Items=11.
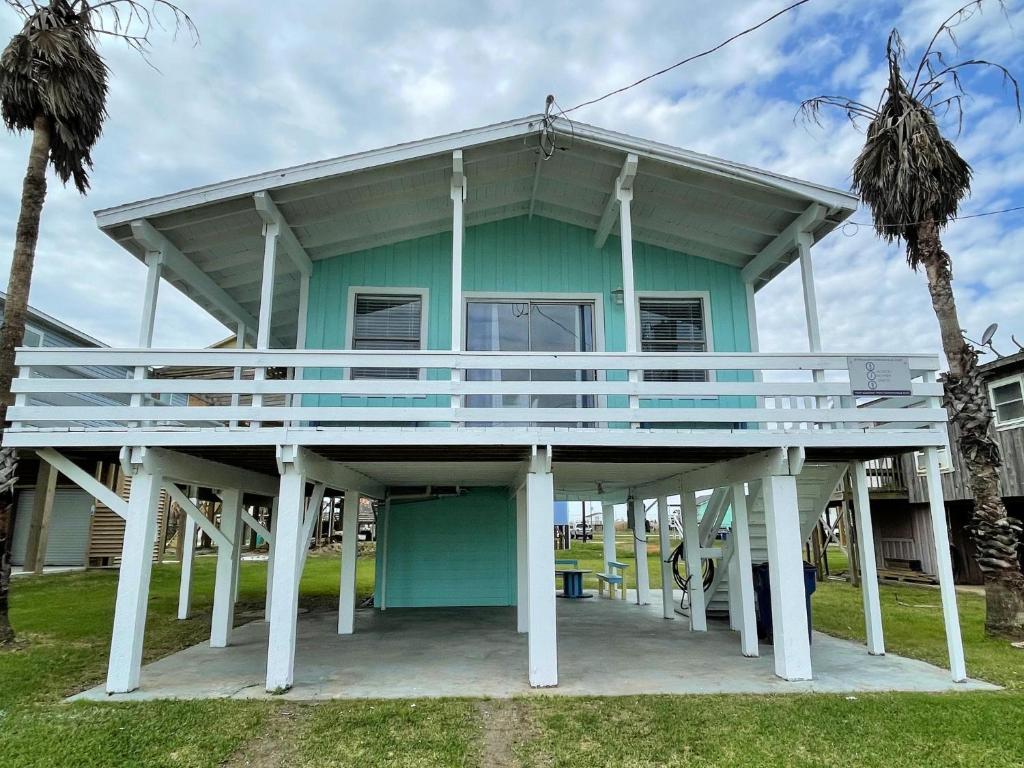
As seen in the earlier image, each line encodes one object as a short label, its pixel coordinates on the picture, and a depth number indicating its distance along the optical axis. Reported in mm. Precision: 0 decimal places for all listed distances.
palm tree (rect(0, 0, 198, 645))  8828
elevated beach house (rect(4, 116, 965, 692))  6430
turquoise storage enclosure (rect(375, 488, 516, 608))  11914
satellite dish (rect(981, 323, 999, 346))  9664
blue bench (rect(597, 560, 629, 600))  13484
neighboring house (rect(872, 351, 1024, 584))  14219
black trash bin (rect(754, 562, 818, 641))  8273
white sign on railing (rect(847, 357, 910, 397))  6664
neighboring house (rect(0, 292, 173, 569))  19406
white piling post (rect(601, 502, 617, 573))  15297
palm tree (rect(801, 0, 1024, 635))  9562
